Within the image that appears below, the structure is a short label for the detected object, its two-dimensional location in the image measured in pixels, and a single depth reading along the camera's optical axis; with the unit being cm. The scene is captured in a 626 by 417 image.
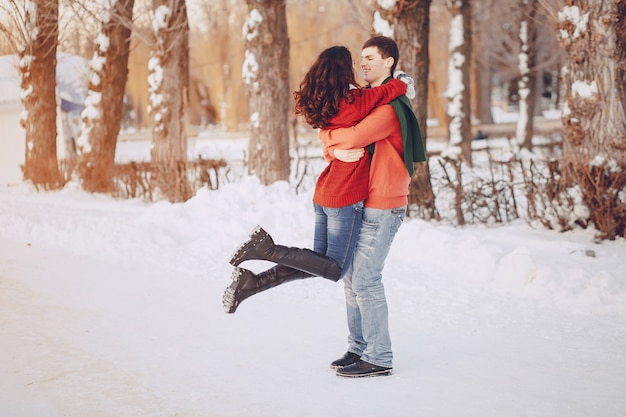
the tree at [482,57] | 3194
